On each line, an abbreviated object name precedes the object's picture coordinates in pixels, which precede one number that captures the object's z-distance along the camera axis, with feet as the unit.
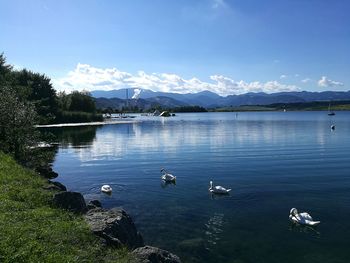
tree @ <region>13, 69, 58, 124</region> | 368.85
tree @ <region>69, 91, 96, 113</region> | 476.13
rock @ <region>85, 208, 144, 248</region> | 42.45
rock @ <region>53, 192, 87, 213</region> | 51.72
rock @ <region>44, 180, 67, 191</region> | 61.59
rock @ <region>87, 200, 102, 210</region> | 59.78
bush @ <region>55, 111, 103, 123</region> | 417.08
